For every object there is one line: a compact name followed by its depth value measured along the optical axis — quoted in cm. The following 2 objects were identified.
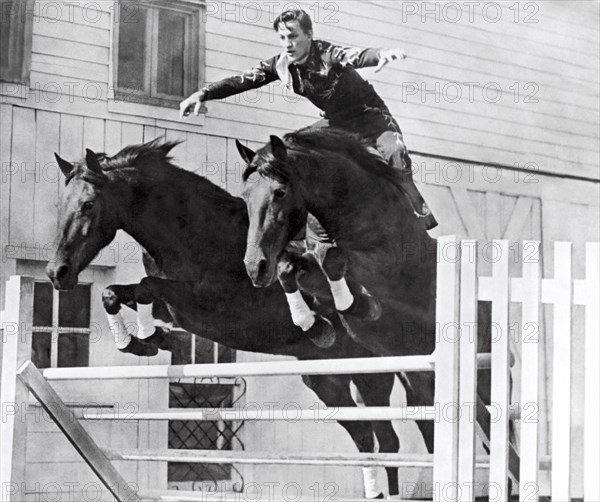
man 483
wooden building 454
